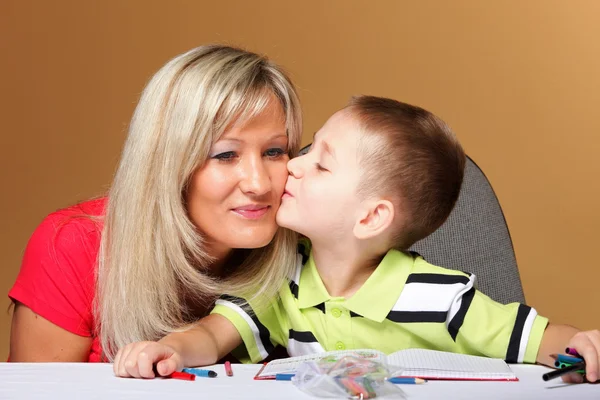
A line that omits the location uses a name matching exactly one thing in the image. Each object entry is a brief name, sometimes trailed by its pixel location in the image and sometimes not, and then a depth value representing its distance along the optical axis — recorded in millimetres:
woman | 1872
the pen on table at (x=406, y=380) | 1638
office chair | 2181
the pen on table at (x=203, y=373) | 1686
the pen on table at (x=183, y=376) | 1669
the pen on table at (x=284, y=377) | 1652
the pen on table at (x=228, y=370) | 1693
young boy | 1784
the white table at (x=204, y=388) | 1604
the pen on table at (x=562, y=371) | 1632
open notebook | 1662
